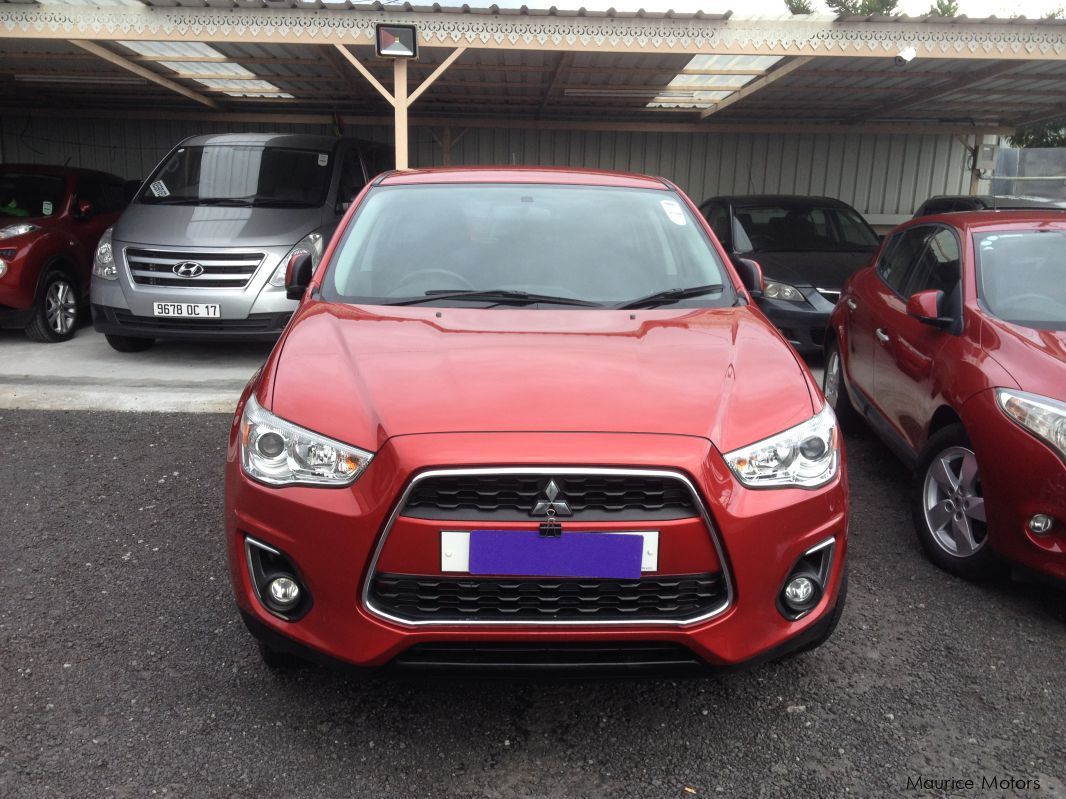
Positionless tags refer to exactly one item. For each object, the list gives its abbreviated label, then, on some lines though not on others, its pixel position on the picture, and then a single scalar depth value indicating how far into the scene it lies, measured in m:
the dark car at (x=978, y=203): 8.57
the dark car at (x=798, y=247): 7.01
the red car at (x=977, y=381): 3.07
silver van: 6.57
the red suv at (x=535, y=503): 2.11
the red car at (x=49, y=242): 7.43
